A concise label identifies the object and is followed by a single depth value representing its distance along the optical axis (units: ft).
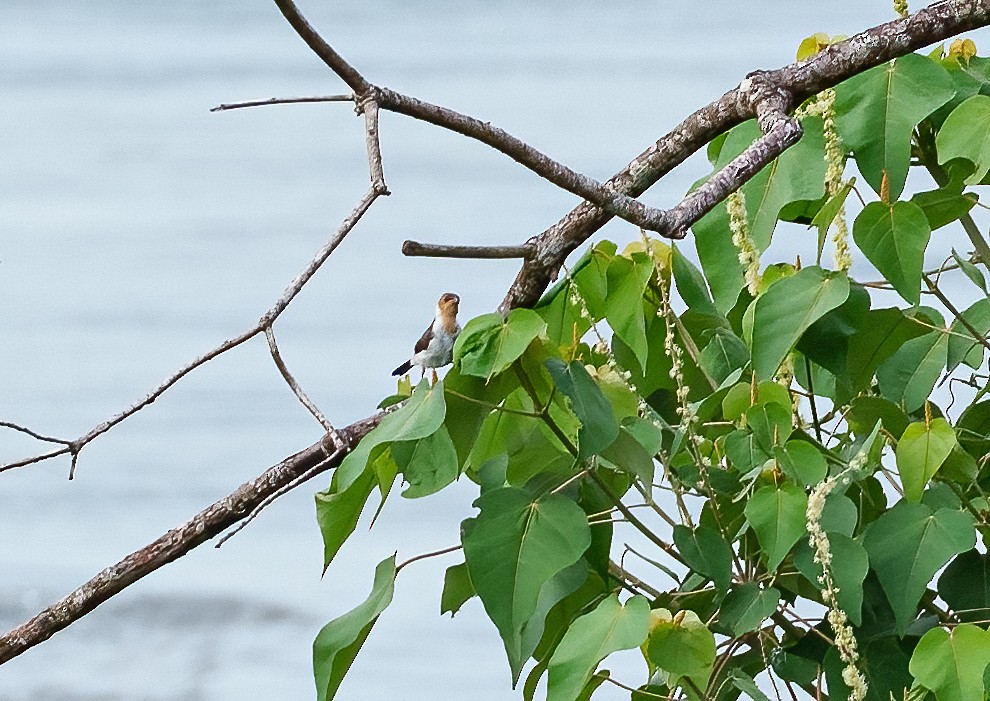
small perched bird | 57.30
